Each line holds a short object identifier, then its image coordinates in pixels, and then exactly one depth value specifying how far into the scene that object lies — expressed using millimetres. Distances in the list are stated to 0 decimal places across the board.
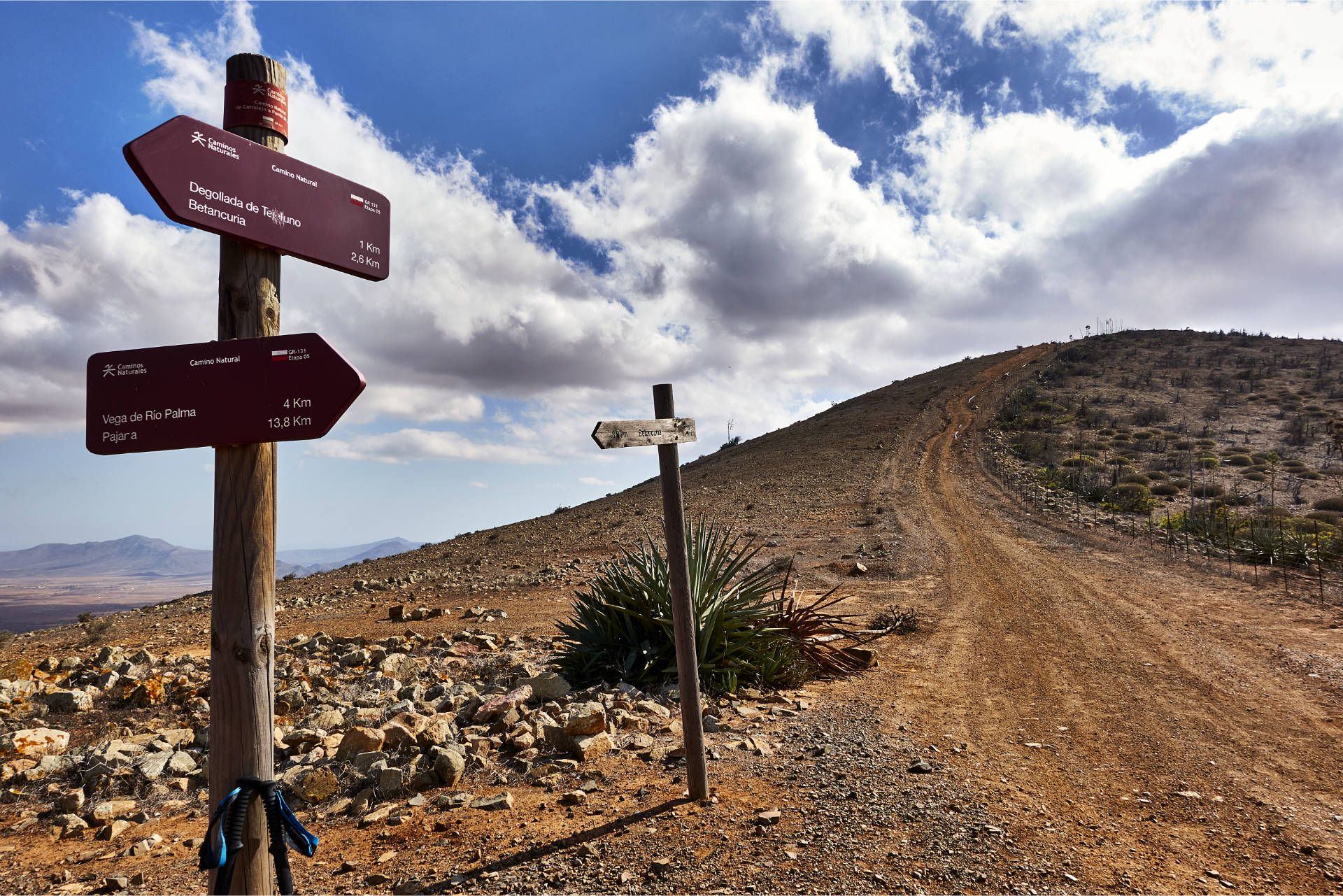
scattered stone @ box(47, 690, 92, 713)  7340
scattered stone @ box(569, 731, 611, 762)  5375
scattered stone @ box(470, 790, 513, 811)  4605
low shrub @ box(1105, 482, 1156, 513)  21672
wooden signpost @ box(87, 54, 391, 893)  2680
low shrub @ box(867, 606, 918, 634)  10312
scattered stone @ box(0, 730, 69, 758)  5910
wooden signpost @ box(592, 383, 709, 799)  4609
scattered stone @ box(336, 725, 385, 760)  5422
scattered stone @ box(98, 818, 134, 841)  4531
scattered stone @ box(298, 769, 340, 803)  4895
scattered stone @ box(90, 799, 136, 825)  4773
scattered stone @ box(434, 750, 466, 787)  5051
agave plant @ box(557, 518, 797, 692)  7184
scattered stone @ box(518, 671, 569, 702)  6724
